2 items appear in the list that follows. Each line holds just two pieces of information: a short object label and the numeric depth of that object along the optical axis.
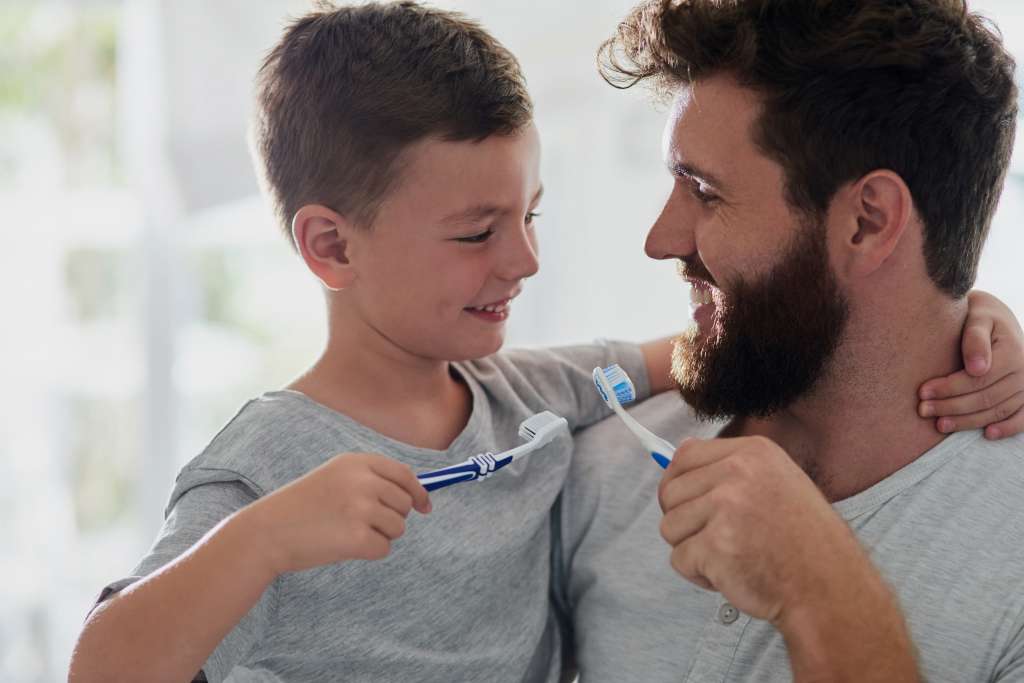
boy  1.05
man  1.03
